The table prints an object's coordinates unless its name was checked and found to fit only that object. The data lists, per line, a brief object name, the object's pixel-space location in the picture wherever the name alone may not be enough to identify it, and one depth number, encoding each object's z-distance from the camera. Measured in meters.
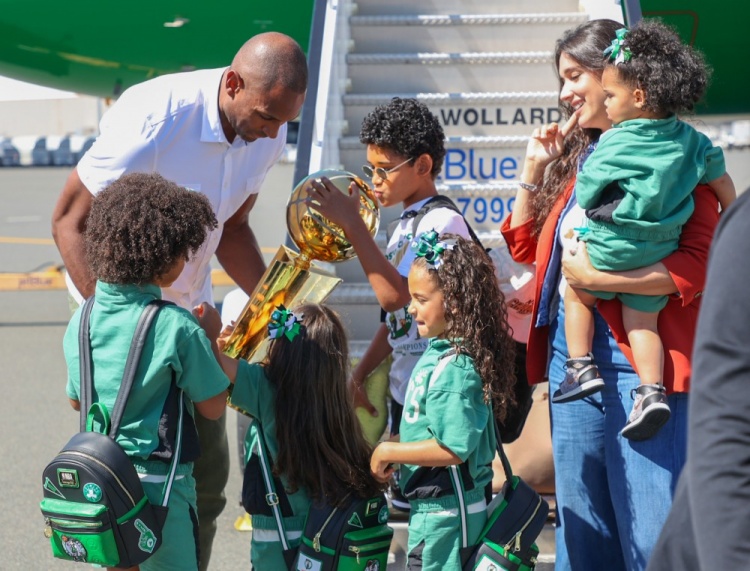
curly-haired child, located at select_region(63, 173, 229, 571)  2.78
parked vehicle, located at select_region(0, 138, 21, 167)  37.12
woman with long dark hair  2.67
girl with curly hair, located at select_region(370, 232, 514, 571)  2.89
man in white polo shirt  3.22
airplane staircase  5.75
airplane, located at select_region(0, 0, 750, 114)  10.74
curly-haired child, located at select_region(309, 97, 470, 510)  3.44
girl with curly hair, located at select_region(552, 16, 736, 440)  2.59
